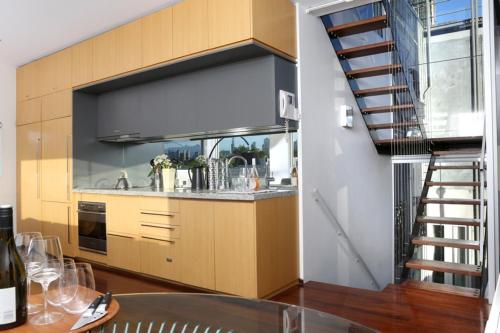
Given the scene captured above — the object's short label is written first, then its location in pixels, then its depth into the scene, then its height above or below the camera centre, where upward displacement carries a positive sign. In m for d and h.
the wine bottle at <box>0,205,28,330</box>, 0.82 -0.25
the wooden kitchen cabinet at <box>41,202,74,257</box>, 4.71 -0.67
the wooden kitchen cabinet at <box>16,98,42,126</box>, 5.30 +0.88
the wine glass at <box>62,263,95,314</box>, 0.90 -0.28
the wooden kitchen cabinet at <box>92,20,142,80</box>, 3.98 +1.32
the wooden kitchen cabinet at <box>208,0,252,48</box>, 3.11 +1.25
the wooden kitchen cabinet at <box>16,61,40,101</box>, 5.33 +1.32
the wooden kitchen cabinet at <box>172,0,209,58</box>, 3.41 +1.32
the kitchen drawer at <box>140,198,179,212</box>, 3.57 -0.33
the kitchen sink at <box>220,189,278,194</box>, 3.24 -0.19
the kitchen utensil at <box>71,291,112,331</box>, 0.84 -0.33
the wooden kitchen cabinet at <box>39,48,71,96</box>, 4.83 +1.32
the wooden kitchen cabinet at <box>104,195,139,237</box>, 3.94 -0.46
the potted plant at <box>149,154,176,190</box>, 4.39 +0.01
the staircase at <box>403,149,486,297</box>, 3.48 -0.77
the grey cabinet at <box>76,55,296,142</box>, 3.41 +0.71
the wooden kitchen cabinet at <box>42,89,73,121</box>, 4.81 +0.88
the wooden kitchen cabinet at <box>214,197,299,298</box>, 3.05 -0.65
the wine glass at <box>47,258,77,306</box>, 0.88 -0.27
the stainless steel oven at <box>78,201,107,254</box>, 4.29 -0.64
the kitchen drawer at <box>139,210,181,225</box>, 3.56 -0.45
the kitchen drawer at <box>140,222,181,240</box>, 3.55 -0.58
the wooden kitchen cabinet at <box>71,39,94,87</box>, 4.51 +1.32
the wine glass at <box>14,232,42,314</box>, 0.95 -0.21
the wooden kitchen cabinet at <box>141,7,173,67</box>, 3.68 +1.33
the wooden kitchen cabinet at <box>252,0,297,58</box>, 3.14 +1.26
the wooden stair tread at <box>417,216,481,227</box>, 3.84 -0.56
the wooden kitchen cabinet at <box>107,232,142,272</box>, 3.90 -0.85
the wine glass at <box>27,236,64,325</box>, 0.90 -0.24
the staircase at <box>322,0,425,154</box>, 4.06 +1.16
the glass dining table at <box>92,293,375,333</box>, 0.98 -0.41
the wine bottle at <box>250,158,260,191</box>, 3.54 -0.10
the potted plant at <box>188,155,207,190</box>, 3.98 -0.07
